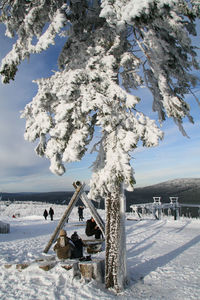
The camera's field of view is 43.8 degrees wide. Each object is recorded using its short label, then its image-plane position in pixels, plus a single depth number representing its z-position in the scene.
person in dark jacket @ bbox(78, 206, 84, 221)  24.70
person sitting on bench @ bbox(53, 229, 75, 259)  7.80
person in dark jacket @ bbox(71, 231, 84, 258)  8.01
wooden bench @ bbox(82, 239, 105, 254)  9.73
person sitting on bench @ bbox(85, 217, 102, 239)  10.85
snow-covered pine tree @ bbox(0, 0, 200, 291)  6.11
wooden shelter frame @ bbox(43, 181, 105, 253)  9.85
